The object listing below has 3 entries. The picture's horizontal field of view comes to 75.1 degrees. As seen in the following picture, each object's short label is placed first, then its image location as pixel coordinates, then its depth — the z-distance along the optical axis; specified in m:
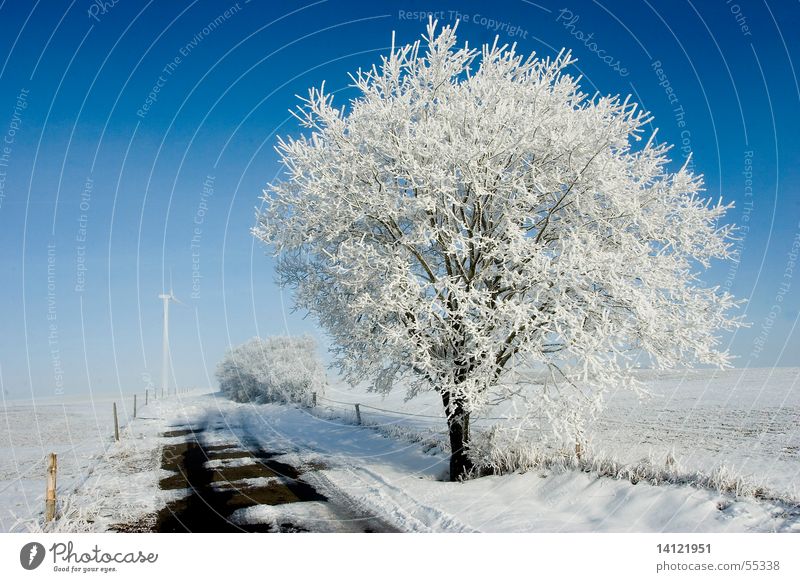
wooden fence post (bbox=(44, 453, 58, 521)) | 7.46
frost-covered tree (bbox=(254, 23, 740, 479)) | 9.38
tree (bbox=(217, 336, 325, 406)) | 38.83
